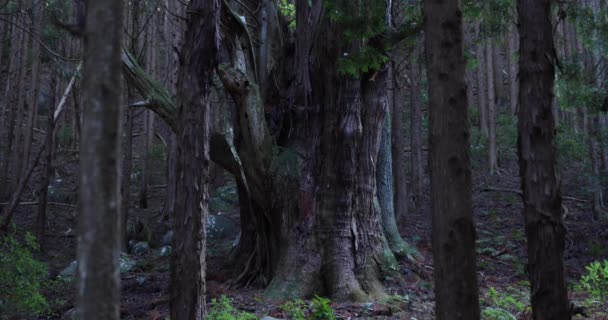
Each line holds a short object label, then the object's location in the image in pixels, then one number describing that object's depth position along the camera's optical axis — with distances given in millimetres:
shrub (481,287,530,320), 6896
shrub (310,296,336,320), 7219
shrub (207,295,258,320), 7180
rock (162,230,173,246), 15542
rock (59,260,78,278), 12359
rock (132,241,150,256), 14797
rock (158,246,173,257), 14155
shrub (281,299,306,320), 7625
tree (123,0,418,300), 9102
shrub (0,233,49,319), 7809
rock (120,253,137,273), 12562
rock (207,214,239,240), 15352
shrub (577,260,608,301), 7191
